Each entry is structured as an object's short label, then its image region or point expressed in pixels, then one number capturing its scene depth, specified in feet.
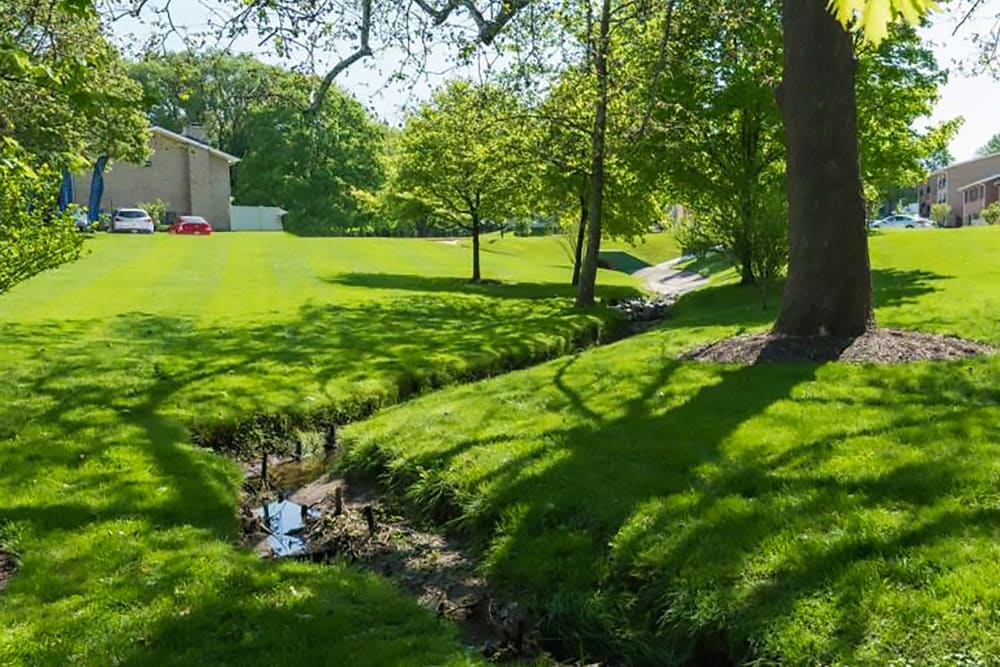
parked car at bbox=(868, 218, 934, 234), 215.08
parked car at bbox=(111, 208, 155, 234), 150.92
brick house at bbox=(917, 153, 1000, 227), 276.62
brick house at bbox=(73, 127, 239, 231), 176.45
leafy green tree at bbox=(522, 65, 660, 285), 62.13
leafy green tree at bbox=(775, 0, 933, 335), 28.60
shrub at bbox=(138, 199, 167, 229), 171.22
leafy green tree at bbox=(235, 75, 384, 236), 208.78
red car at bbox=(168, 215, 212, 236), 154.61
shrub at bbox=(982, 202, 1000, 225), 149.69
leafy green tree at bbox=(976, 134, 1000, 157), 410.15
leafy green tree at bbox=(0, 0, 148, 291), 18.72
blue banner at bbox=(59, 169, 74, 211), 138.82
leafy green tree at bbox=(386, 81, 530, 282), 71.94
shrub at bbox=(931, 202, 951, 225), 229.45
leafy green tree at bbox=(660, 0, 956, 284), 59.62
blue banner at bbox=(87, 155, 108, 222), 149.59
